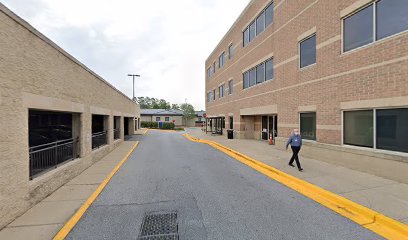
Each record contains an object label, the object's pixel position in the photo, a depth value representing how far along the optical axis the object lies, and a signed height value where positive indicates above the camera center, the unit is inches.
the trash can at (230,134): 847.9 -62.8
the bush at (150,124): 2117.4 -57.9
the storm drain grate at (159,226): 151.8 -87.0
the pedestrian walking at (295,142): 328.2 -36.8
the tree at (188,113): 2534.4 +71.5
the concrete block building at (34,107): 168.4 +12.3
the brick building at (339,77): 266.7 +75.5
